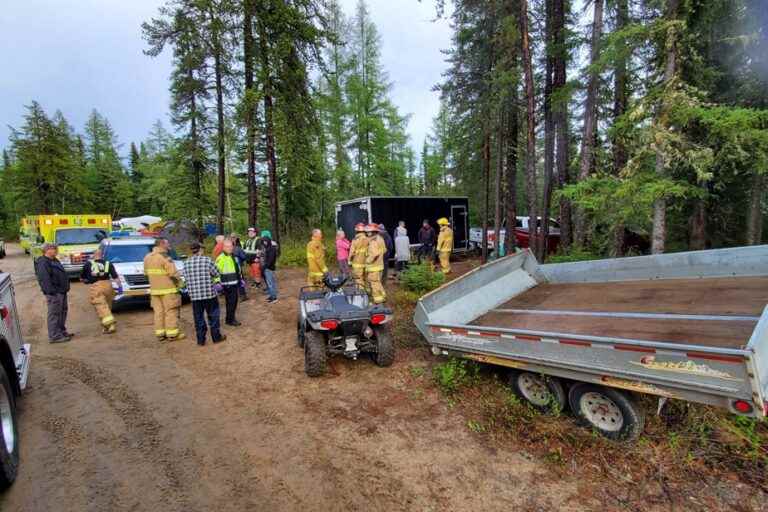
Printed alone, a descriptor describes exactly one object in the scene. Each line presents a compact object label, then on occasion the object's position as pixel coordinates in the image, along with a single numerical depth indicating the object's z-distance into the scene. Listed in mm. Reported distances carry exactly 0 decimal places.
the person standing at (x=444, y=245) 10826
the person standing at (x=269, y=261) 8573
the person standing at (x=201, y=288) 5969
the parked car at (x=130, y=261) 8219
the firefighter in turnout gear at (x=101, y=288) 6902
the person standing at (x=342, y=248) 9334
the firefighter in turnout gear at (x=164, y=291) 6195
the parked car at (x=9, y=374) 2750
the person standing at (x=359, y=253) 7449
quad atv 4750
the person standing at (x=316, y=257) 7957
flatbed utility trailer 2553
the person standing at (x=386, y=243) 9245
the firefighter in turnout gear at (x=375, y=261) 7062
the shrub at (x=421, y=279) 8883
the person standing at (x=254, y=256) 9893
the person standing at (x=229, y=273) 6980
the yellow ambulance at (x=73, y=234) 12258
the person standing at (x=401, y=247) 10641
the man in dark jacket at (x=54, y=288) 6211
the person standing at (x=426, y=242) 11969
